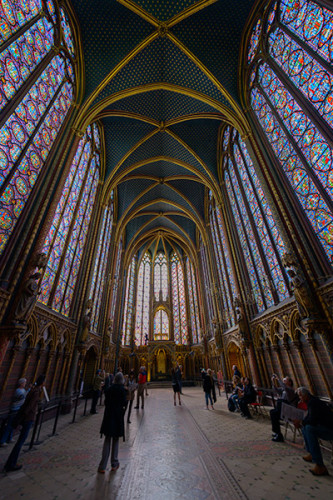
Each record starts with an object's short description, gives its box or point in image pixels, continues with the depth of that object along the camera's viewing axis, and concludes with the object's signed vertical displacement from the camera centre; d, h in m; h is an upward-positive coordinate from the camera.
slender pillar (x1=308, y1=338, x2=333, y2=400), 5.90 +0.32
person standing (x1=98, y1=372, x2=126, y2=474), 3.28 -0.48
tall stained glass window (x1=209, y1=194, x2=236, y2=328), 13.92 +6.23
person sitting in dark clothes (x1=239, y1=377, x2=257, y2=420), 6.60 -0.46
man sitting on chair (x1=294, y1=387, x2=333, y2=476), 3.18 -0.65
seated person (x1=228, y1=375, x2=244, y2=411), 7.42 -0.54
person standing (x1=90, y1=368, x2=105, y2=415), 8.31 -0.07
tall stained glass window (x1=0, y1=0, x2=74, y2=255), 6.02 +8.05
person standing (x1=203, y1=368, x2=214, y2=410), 8.18 -0.07
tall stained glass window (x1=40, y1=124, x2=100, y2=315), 8.59 +6.09
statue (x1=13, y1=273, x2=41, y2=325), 5.71 +2.02
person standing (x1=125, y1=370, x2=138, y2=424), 6.76 -0.22
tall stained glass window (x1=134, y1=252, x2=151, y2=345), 24.65 +8.66
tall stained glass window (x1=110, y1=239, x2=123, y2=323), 18.22 +7.11
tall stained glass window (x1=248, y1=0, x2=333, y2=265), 6.36 +8.14
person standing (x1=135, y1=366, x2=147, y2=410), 8.30 +0.05
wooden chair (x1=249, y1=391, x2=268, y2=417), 6.65 -0.90
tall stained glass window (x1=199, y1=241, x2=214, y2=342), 18.64 +7.56
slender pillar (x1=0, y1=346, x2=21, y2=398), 5.64 +0.56
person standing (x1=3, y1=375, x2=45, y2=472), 3.48 -0.46
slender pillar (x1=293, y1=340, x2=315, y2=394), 6.56 +0.41
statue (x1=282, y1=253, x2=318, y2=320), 6.20 +2.10
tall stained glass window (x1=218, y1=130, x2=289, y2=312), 8.95 +6.11
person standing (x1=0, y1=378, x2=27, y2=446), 4.70 -0.40
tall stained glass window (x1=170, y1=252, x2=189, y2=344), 24.77 +8.35
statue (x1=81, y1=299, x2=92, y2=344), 10.20 +2.68
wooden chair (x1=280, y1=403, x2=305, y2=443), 4.09 -0.57
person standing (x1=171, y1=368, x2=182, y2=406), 9.38 -0.01
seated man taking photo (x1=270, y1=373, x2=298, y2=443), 4.52 -0.45
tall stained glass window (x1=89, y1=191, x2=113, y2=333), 13.44 +6.67
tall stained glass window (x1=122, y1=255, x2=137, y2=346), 22.93 +7.29
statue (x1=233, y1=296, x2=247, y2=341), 10.74 +2.69
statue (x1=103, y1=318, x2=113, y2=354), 14.16 +2.61
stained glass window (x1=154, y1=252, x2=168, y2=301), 27.56 +12.20
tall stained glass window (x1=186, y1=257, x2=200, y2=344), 22.42 +7.62
